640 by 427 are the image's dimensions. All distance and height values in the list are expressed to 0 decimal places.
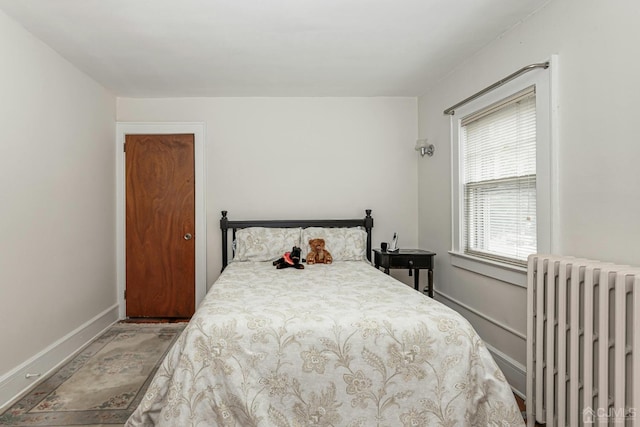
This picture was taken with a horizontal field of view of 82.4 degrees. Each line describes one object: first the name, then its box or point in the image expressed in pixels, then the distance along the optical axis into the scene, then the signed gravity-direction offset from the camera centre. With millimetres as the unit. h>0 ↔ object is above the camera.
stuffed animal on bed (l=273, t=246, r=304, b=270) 3246 -438
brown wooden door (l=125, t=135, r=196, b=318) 3934 -134
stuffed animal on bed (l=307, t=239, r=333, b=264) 3490 -406
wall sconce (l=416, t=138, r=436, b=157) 3703 +660
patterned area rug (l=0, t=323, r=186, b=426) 2131 -1179
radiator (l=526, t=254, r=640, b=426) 1461 -601
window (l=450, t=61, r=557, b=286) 2227 +241
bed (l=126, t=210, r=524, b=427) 1738 -789
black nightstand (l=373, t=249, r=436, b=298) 3521 -479
